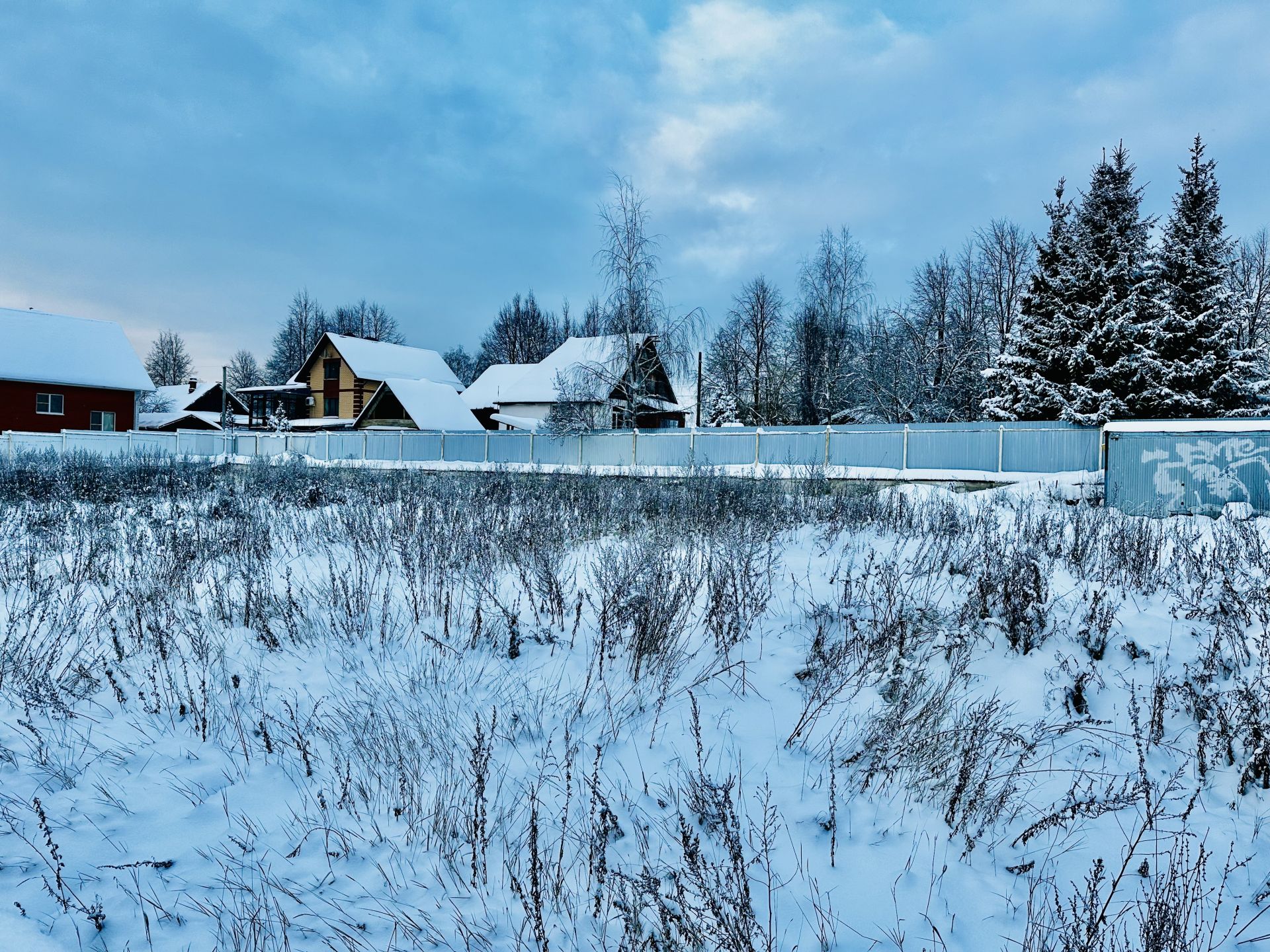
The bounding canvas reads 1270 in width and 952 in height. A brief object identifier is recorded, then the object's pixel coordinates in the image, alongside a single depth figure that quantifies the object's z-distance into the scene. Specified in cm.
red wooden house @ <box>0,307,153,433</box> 3331
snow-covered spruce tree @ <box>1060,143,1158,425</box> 1945
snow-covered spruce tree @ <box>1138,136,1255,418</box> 1920
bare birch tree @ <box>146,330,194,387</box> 6675
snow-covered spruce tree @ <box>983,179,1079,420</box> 2052
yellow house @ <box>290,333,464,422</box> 4519
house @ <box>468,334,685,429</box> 2592
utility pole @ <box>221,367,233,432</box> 4278
